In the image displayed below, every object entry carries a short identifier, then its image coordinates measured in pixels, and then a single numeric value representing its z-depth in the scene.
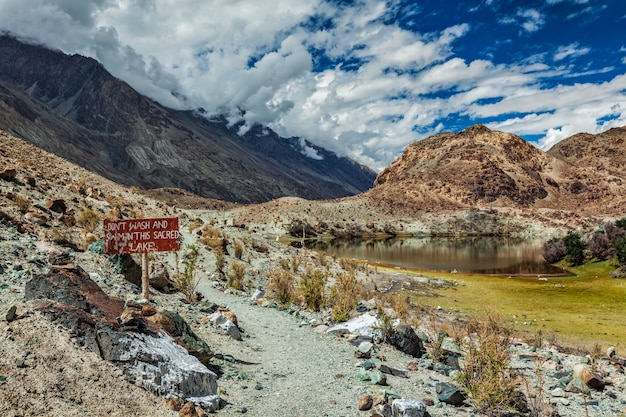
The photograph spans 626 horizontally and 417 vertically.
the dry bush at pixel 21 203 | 13.74
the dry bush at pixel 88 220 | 15.68
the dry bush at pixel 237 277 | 17.55
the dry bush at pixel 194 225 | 28.97
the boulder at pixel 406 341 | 10.08
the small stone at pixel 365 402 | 6.76
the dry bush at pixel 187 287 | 11.95
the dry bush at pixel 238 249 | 24.17
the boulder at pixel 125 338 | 5.97
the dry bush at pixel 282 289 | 15.39
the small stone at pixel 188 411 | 5.57
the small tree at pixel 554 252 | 41.22
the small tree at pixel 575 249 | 37.25
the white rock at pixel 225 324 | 9.88
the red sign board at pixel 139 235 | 9.31
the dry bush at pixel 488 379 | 6.89
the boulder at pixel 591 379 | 8.94
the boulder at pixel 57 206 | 16.03
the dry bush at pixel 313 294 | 14.18
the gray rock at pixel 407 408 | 6.25
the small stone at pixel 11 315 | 5.79
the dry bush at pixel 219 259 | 19.91
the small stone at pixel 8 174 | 16.92
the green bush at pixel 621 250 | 29.97
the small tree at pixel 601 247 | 34.27
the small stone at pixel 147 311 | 7.46
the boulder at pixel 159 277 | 12.31
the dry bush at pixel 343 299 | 12.33
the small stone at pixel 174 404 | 5.70
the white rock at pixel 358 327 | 10.87
